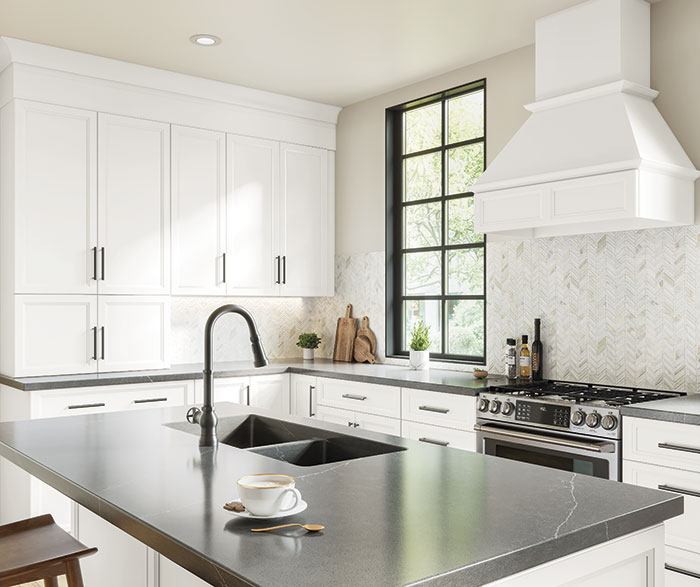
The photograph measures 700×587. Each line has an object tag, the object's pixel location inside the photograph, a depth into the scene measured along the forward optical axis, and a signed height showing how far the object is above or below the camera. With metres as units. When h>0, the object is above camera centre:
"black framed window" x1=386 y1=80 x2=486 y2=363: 4.62 +0.55
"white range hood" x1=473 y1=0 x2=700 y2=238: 3.23 +0.76
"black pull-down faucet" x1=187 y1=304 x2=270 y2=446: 2.19 -0.19
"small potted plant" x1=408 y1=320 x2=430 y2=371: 4.58 -0.29
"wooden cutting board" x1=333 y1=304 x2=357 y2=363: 5.23 -0.24
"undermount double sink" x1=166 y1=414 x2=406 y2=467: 2.35 -0.47
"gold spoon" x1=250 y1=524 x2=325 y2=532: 1.39 -0.43
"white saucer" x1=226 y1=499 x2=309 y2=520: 1.43 -0.42
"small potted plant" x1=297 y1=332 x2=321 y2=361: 5.32 -0.28
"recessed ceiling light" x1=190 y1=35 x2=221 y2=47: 4.04 +1.50
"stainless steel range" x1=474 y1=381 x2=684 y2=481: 3.04 -0.53
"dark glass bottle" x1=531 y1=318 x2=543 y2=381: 4.02 -0.28
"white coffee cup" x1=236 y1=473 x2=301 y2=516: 1.43 -0.39
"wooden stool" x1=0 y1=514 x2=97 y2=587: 1.95 -0.69
